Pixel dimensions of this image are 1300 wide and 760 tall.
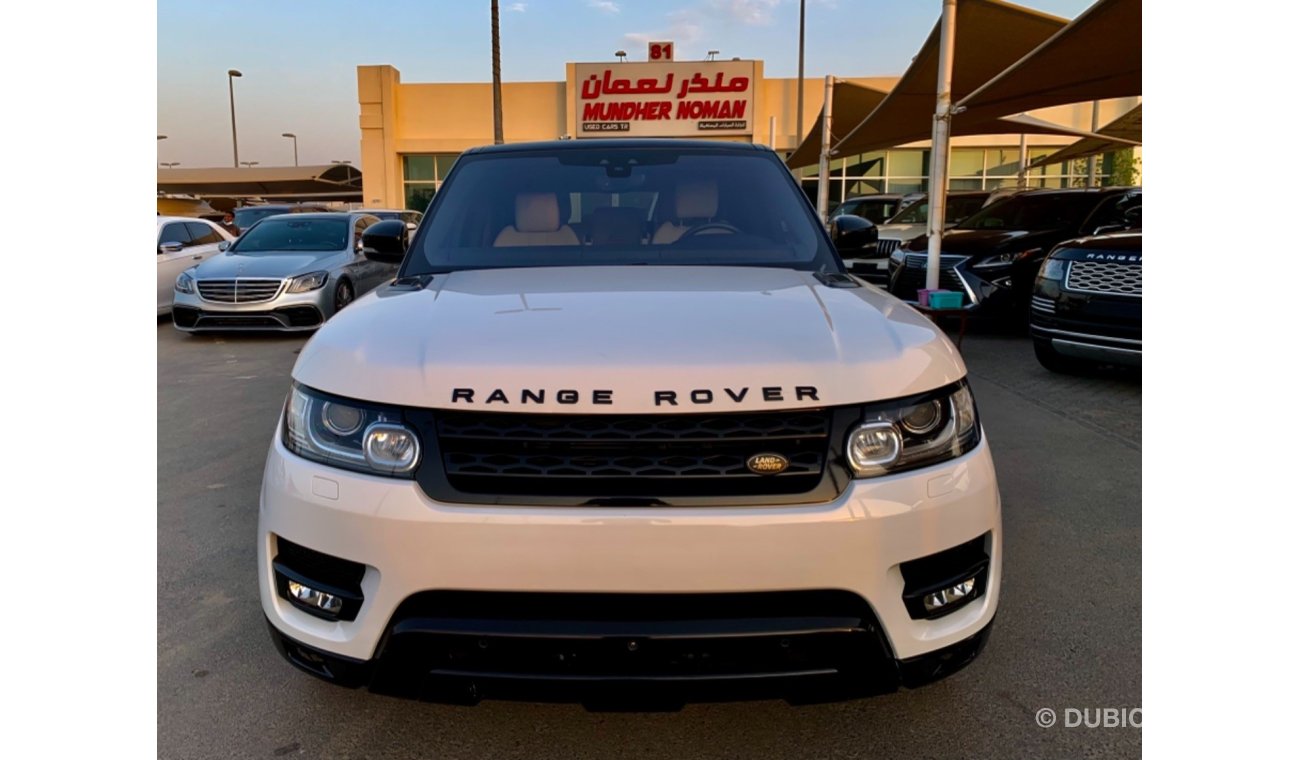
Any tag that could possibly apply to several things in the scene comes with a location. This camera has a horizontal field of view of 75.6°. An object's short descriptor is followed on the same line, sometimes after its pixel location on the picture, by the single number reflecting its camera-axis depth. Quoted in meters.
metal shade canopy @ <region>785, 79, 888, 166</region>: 16.23
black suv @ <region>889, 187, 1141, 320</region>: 9.20
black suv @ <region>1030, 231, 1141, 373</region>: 6.24
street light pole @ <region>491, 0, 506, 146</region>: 22.09
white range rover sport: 1.78
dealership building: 28.09
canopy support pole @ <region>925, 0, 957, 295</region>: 8.83
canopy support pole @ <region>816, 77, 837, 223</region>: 15.79
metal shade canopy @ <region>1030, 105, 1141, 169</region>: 18.75
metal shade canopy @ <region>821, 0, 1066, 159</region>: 9.30
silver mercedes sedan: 9.72
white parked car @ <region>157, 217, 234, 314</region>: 11.62
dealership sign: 28.02
